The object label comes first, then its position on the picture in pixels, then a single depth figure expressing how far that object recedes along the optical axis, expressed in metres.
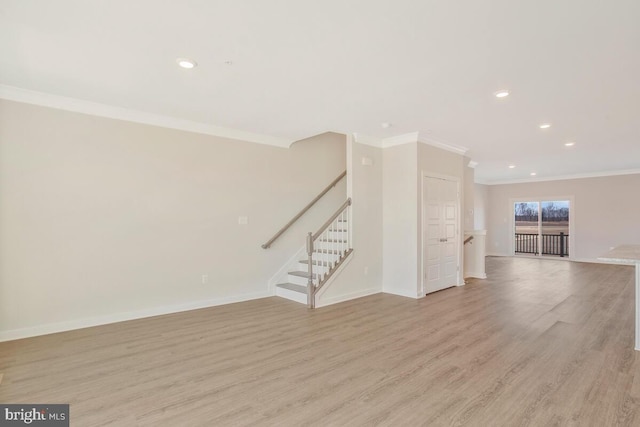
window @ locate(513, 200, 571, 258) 10.80
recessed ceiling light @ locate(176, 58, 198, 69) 2.85
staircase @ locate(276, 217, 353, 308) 4.92
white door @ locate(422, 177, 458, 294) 5.62
